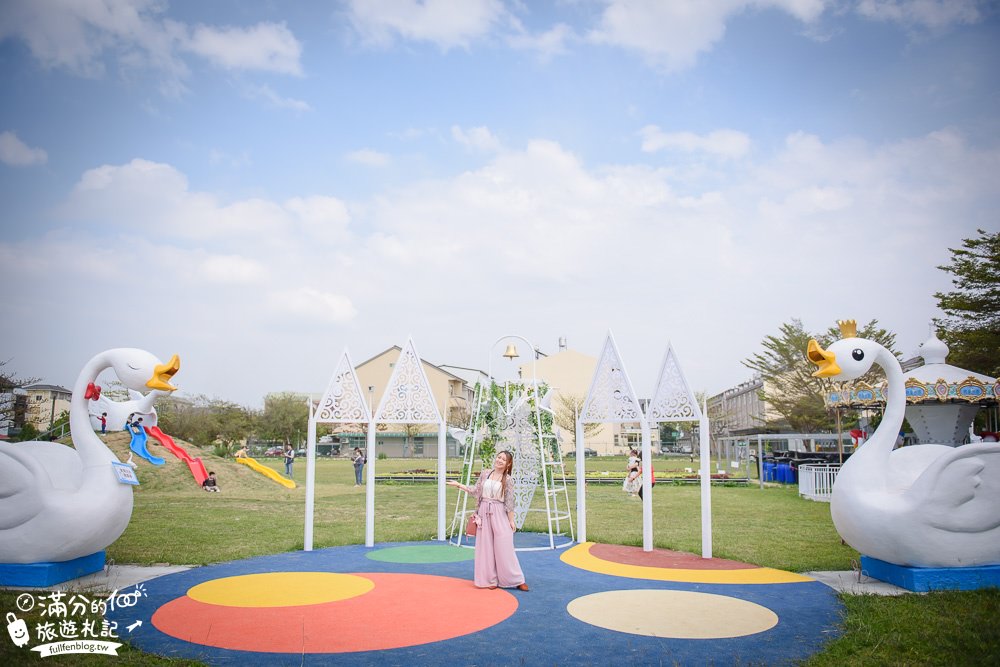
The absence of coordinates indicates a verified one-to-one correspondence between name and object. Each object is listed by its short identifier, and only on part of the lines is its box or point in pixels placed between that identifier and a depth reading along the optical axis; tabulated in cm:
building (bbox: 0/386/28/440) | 2253
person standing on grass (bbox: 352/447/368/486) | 2567
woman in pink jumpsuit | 772
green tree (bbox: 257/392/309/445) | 5419
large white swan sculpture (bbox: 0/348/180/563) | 714
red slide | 2175
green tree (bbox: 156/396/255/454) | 3812
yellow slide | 2438
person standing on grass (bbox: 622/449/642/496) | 1745
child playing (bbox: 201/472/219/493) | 2112
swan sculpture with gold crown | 704
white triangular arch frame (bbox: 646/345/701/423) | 1041
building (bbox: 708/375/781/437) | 5126
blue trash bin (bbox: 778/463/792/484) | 2691
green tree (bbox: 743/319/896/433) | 3359
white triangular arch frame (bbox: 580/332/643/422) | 1095
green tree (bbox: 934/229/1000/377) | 2050
